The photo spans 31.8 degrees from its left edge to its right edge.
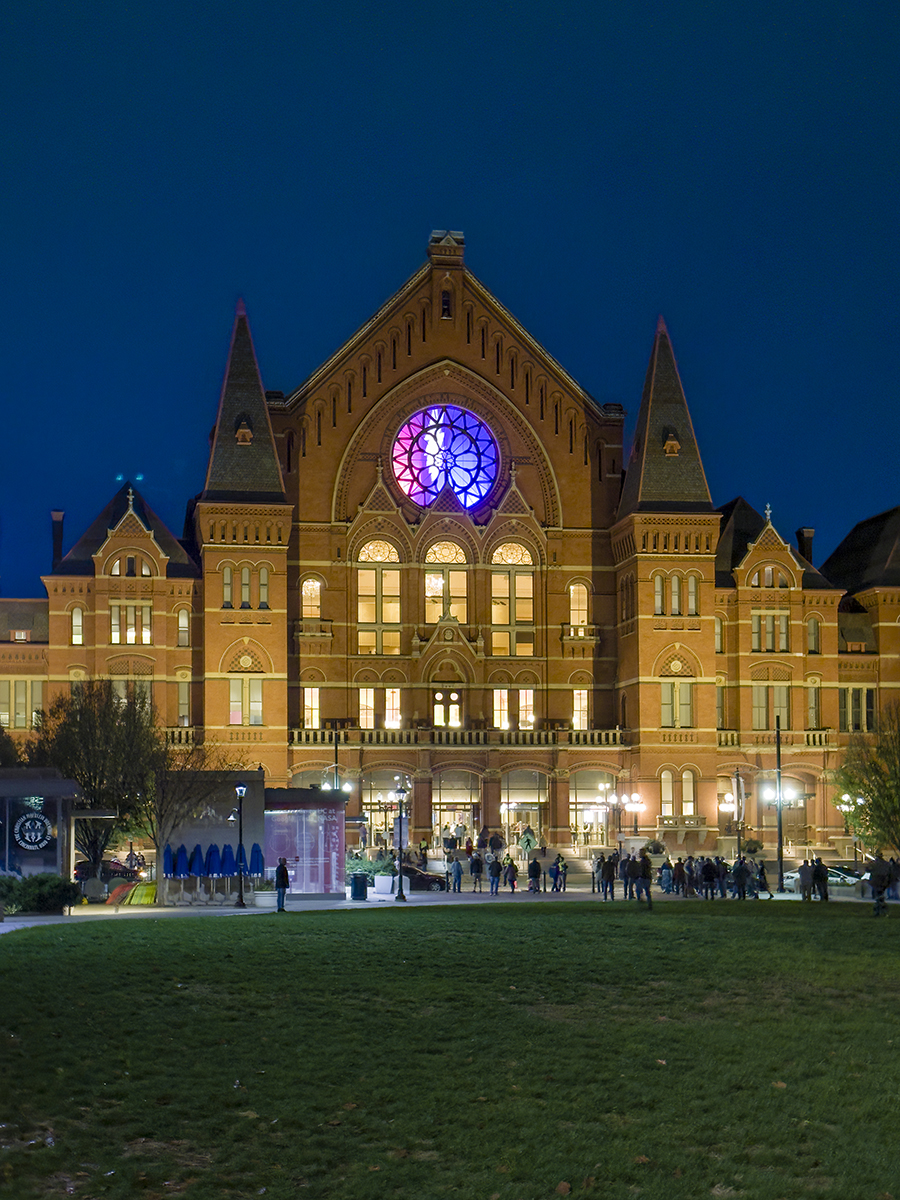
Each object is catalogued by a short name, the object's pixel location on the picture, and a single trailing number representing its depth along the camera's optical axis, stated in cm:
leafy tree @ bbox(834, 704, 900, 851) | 5850
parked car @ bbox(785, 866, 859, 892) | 5597
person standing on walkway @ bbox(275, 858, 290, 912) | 4288
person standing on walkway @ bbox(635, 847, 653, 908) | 4369
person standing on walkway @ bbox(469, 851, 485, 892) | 5841
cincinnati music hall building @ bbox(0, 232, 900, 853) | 8156
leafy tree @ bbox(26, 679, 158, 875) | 6000
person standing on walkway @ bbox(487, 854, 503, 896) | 5266
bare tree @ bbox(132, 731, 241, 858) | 5134
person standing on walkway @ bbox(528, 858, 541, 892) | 5492
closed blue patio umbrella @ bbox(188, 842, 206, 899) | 4775
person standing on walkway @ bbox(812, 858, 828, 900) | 4628
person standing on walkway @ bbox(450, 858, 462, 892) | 5547
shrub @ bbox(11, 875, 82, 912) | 3975
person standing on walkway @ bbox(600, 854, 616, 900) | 4791
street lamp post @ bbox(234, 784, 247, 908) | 4563
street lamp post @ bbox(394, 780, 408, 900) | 4925
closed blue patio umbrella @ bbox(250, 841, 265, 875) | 5038
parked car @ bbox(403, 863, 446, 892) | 5881
